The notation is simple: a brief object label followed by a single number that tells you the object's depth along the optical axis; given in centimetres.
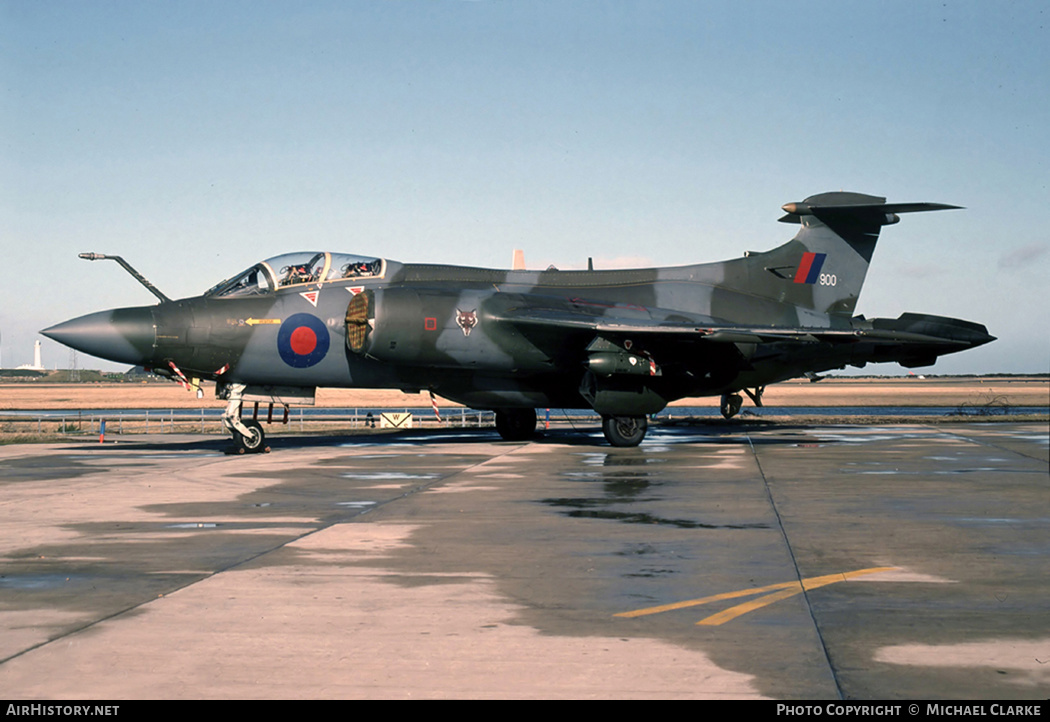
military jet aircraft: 1977
